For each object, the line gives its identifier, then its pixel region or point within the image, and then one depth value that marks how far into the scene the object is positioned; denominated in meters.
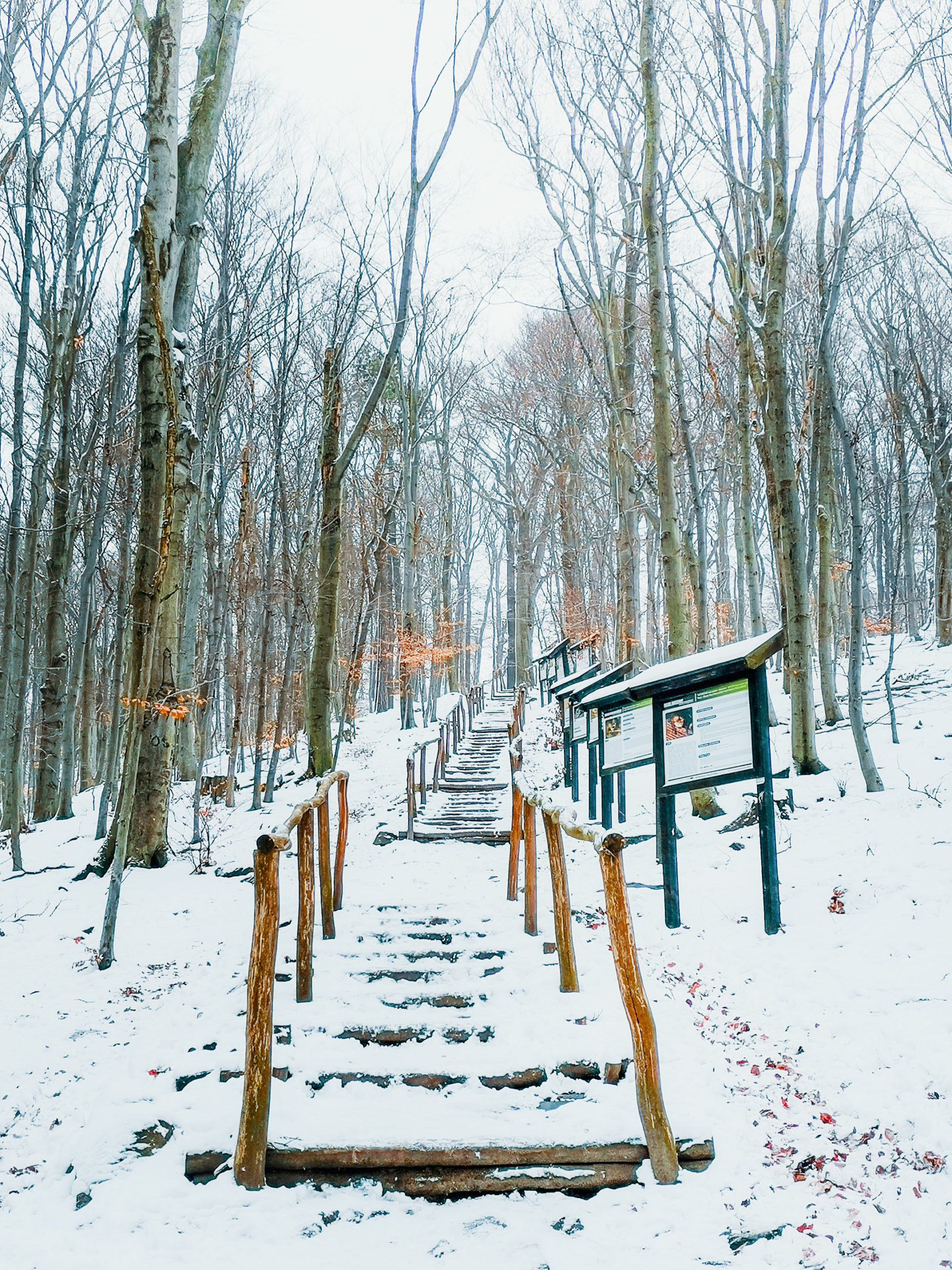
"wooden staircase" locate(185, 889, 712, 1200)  3.11
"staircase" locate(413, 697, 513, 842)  8.72
